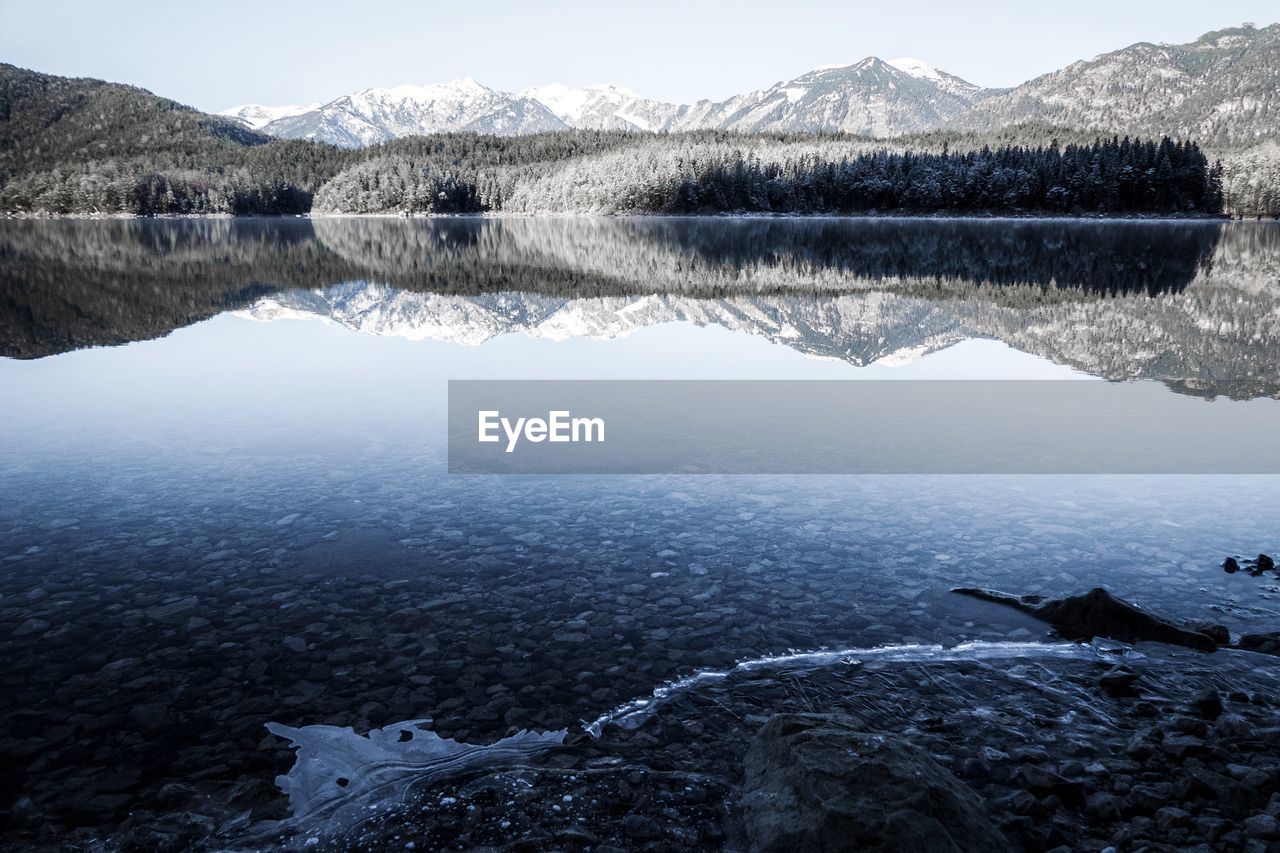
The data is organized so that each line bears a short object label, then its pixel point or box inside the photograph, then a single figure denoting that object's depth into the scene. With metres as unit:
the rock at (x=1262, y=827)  5.89
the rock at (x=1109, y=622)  8.94
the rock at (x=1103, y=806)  6.24
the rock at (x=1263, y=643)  8.78
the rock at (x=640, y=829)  6.11
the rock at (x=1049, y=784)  6.51
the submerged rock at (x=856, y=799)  5.50
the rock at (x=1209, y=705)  7.59
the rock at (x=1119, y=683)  8.00
